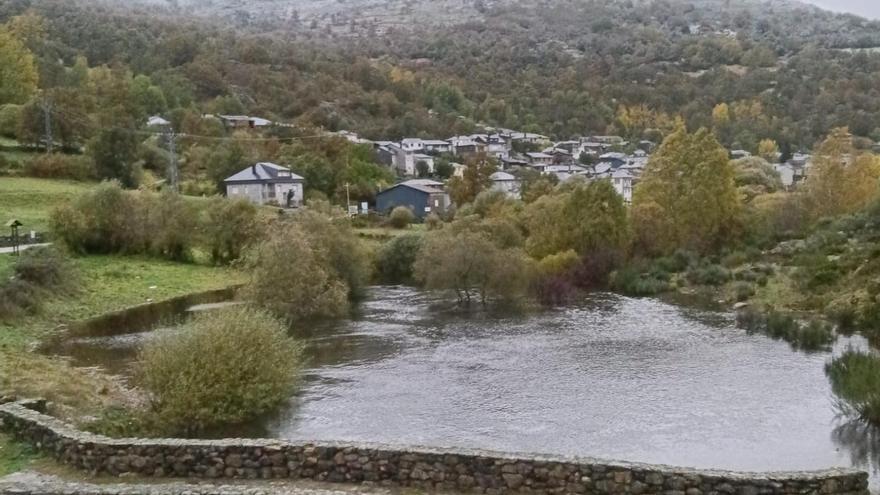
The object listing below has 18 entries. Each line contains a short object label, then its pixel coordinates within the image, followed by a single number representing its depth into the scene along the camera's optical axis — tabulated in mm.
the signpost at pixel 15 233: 40688
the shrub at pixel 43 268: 37000
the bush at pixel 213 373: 19406
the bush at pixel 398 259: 48406
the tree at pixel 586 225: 45469
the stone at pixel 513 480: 13586
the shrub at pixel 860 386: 19391
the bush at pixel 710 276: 42906
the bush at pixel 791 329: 29594
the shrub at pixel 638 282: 42656
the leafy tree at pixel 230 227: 48531
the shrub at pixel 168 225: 48625
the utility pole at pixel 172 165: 61062
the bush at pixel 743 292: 39062
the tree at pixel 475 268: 38875
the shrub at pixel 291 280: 34531
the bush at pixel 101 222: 45781
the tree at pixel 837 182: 50125
